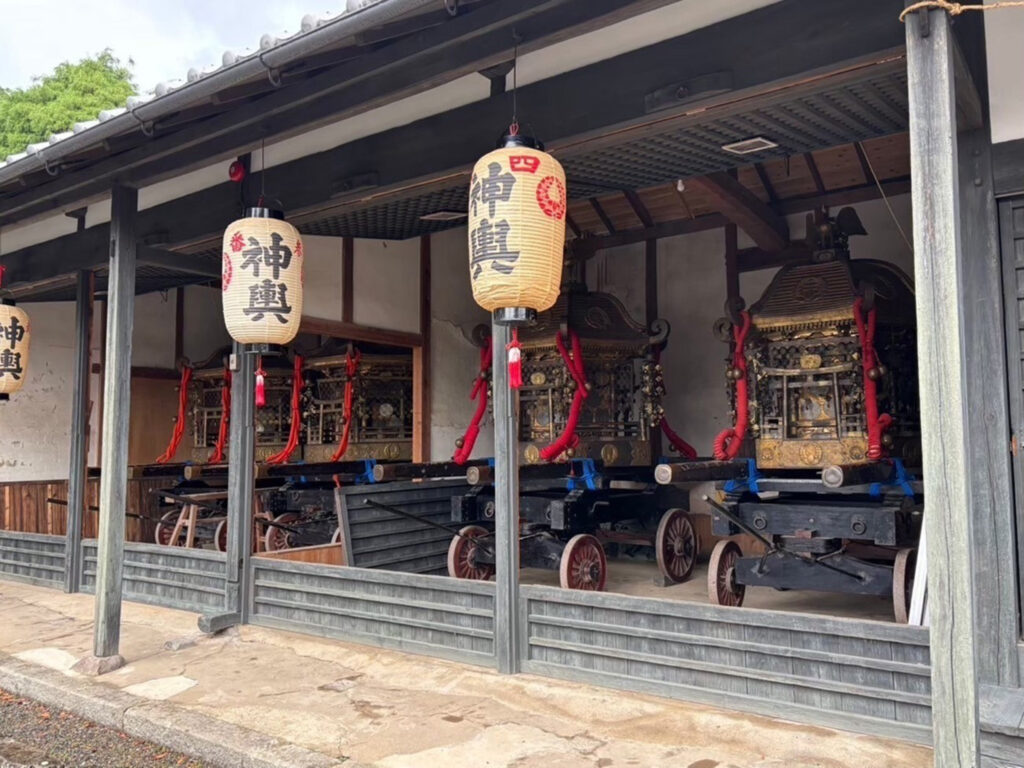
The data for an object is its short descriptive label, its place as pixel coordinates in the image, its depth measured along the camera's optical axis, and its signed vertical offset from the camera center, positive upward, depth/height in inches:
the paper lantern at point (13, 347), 305.4 +39.6
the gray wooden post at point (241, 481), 261.1 -9.4
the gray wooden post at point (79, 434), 323.0 +7.6
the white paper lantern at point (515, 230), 157.6 +42.4
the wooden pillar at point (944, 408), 110.3 +5.3
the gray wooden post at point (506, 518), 200.4 -16.5
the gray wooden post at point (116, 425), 223.3 +7.6
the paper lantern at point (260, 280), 212.1 +44.4
